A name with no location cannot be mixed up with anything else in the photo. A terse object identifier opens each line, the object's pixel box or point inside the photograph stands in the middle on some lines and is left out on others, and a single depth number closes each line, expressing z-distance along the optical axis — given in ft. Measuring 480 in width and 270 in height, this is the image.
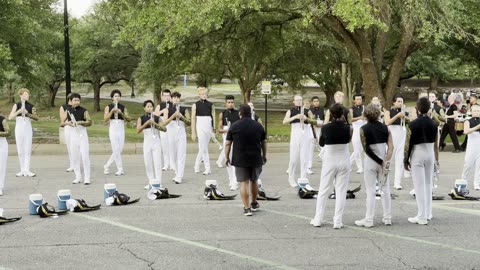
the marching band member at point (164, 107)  44.91
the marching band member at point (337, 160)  28.68
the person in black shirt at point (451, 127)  63.48
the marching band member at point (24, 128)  44.65
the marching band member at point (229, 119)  40.37
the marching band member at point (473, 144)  39.73
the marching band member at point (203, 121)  44.98
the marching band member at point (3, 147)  38.52
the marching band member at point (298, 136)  40.24
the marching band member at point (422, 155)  29.99
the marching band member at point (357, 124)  46.21
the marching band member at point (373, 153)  29.01
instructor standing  31.30
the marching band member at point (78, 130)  41.81
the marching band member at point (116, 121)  44.73
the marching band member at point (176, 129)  44.19
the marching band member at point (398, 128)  40.57
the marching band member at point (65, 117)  42.45
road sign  67.38
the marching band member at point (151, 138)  40.43
